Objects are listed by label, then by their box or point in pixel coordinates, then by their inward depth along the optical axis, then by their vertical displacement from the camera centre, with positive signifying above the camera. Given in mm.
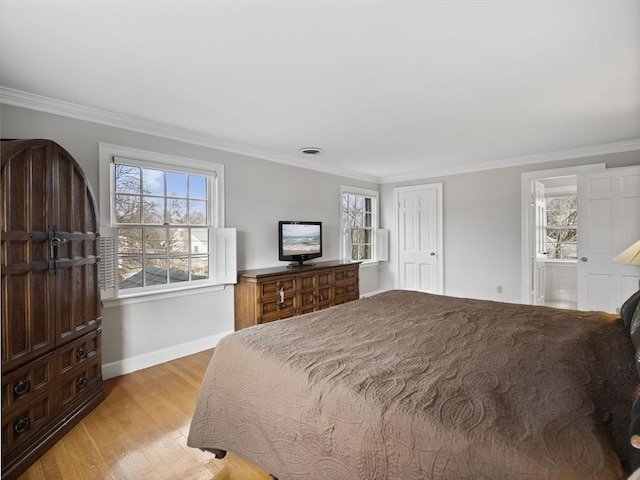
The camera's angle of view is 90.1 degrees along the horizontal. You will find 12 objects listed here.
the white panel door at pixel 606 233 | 3717 +13
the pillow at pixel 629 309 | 1869 -463
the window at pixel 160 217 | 3051 +215
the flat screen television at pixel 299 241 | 4270 -66
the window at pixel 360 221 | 5621 +293
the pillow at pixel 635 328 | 1468 -472
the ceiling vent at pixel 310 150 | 4090 +1132
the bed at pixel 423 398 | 879 -559
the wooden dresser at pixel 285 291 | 3580 -671
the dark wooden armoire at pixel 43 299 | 1739 -375
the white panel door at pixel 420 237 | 5543 -23
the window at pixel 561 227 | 6207 +145
